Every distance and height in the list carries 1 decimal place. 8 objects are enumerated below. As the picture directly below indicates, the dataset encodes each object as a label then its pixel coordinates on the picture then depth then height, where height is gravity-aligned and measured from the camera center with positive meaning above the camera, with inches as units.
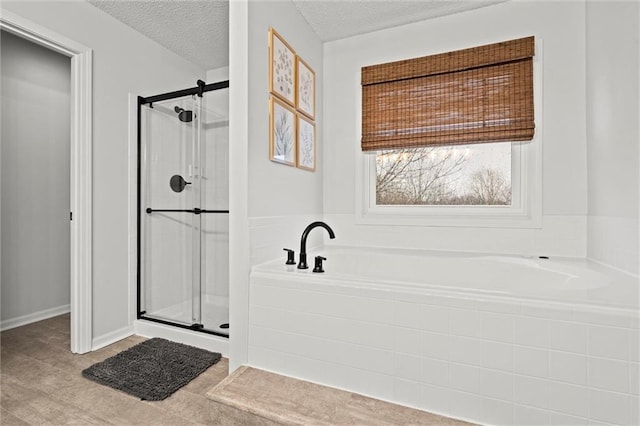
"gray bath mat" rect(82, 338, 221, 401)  72.5 -37.9
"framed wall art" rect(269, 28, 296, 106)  78.6 +36.3
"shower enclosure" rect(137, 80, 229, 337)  107.9 +4.9
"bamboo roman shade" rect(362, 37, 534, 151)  89.3 +33.1
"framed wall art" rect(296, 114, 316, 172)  94.3 +20.8
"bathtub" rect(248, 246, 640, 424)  42.3 -19.3
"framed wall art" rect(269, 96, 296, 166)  78.4 +20.1
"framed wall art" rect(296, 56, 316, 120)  93.2 +36.8
